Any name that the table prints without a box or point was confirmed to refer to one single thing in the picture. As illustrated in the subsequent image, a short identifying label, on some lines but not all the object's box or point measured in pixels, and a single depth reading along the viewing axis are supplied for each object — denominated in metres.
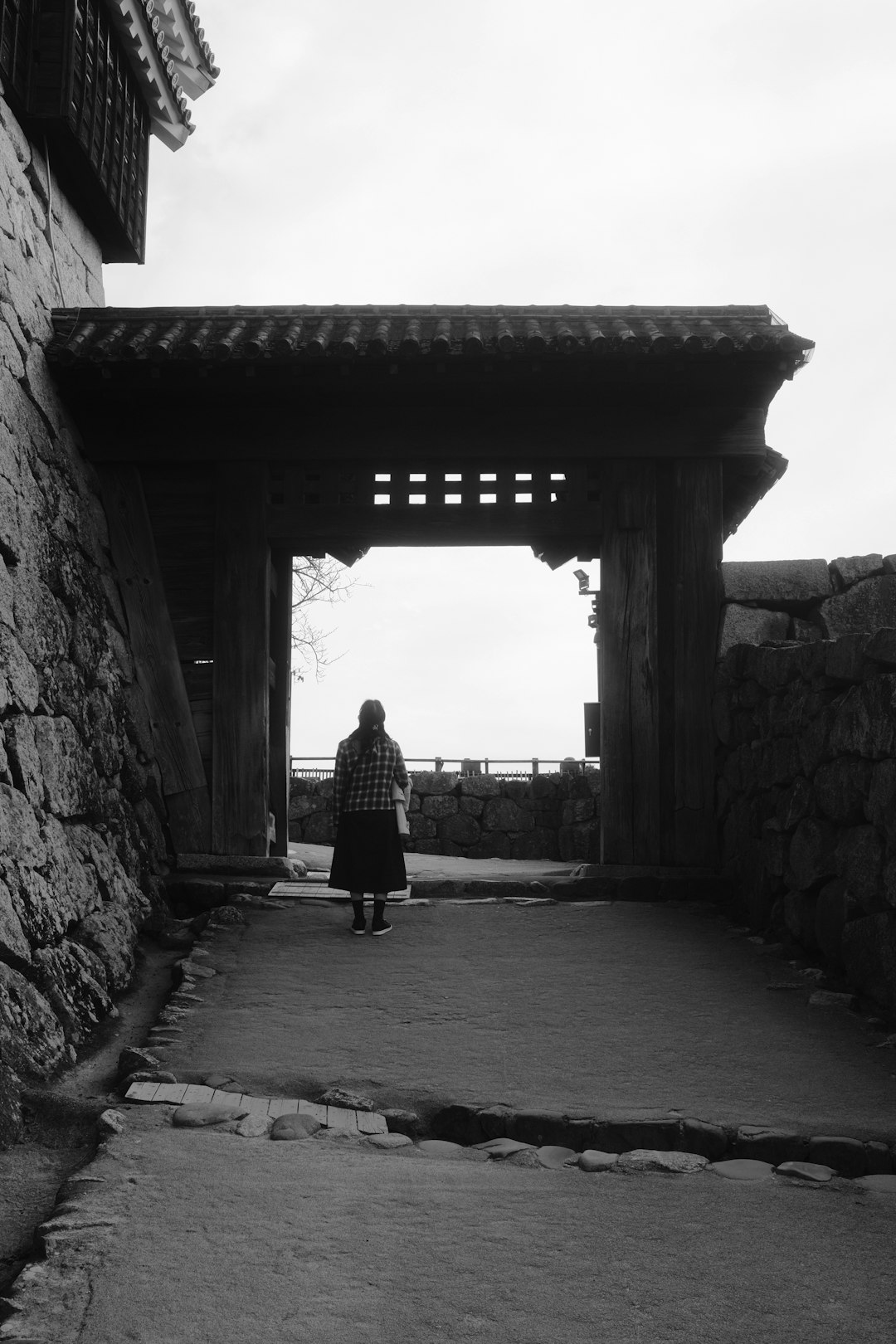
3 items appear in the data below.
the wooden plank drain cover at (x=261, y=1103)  4.92
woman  8.43
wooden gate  9.65
